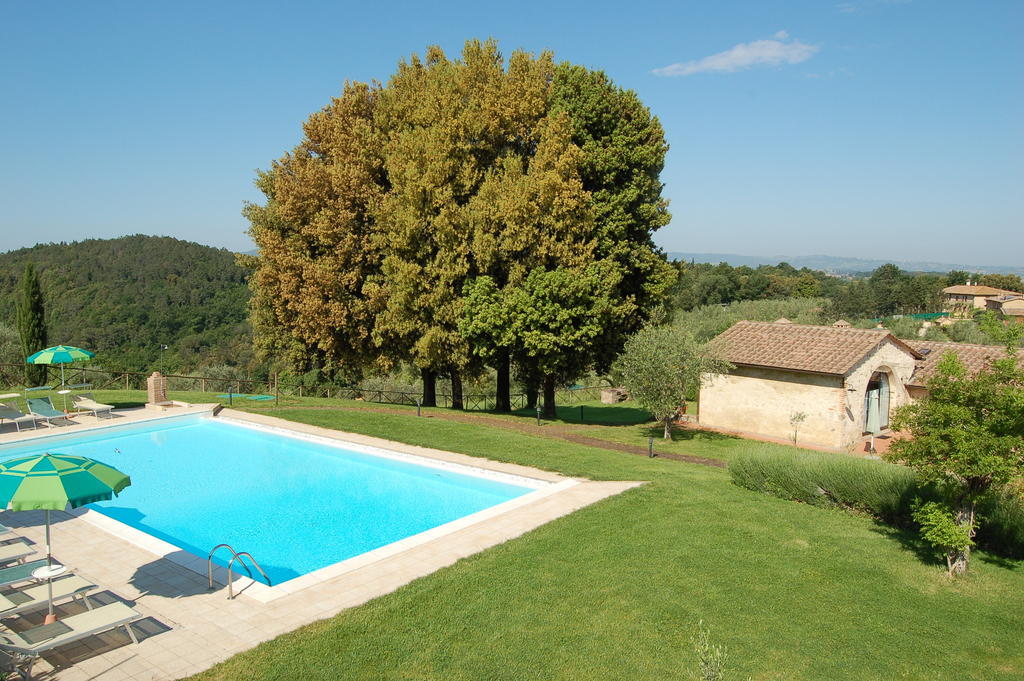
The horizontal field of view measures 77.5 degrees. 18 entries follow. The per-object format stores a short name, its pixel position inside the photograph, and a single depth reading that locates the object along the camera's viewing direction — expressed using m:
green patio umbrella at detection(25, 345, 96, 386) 21.05
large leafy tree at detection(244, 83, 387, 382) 25.14
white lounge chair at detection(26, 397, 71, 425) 20.11
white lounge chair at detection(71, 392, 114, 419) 21.78
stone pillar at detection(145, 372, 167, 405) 24.30
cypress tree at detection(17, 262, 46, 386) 29.84
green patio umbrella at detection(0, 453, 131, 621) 7.59
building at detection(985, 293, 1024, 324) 82.94
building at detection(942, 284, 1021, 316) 96.88
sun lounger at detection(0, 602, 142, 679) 6.82
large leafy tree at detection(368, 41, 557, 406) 23.30
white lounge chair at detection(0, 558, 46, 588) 8.27
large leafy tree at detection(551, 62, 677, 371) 23.88
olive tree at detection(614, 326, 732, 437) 19.92
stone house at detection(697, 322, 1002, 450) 21.12
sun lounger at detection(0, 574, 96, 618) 7.69
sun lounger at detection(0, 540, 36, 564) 9.24
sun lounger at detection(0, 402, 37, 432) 20.20
